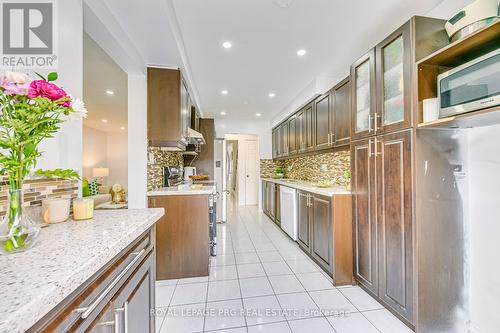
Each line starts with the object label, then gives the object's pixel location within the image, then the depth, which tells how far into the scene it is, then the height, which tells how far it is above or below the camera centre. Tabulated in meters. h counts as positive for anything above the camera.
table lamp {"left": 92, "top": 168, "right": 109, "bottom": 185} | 6.88 -0.08
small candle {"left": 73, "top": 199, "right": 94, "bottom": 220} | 1.10 -0.20
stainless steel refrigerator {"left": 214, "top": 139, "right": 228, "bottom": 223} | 4.73 -0.15
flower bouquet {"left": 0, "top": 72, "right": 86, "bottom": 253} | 0.71 +0.13
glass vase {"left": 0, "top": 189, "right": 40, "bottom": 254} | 0.70 -0.20
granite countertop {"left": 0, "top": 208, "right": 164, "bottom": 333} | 0.43 -0.26
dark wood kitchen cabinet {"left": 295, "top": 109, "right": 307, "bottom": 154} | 3.94 +0.70
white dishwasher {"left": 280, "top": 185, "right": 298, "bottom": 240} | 3.43 -0.71
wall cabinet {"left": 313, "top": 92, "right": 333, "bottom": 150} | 3.08 +0.71
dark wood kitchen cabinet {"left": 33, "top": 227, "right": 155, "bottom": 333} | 0.56 -0.44
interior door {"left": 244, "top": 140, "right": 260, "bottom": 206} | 6.98 -0.11
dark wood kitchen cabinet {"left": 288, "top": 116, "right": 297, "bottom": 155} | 4.39 +0.69
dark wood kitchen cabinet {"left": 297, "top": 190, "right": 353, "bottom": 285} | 2.28 -0.74
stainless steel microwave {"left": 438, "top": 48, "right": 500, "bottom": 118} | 1.16 +0.48
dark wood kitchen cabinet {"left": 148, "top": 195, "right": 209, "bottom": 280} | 2.43 -0.76
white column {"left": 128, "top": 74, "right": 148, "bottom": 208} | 2.46 +0.32
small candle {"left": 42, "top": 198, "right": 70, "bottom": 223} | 1.02 -0.19
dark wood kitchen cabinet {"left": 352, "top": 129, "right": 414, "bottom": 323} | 1.64 -0.43
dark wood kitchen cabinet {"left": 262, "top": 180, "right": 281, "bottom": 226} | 4.42 -0.74
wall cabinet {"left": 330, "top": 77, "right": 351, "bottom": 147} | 2.63 +0.70
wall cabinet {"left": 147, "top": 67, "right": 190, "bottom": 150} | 2.59 +0.75
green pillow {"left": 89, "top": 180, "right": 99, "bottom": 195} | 5.64 -0.48
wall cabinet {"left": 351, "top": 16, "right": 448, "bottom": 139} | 1.61 +0.80
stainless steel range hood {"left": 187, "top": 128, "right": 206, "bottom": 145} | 3.38 +0.52
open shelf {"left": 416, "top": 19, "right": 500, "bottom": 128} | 1.22 +0.74
